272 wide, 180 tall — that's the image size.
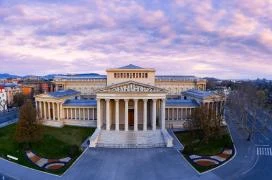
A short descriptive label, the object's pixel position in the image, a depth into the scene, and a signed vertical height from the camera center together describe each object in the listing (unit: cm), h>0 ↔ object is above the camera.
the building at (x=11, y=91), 9260 -613
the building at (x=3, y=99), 8402 -884
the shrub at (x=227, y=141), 4107 -1315
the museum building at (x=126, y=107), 4677 -758
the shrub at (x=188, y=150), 3794 -1349
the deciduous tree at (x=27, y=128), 3931 -975
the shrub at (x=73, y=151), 3728 -1355
